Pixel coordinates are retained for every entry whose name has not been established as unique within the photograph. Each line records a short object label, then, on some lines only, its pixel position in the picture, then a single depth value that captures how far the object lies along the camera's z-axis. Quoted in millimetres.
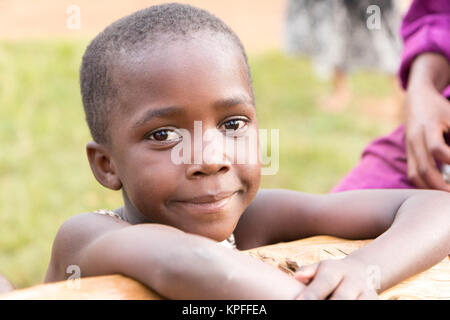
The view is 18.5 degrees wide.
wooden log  832
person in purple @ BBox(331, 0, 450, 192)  1064
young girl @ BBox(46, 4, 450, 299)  887
